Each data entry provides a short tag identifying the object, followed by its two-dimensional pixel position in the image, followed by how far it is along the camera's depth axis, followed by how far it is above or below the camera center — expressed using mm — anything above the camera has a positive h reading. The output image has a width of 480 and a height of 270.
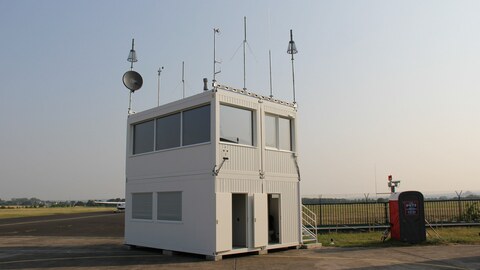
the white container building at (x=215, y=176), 14227 +689
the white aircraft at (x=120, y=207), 54891 -1421
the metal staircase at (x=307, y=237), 17298 -1699
